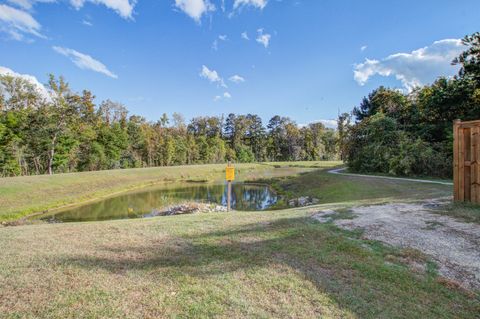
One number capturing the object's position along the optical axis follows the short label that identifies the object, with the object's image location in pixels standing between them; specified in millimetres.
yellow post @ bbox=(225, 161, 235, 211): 8883
